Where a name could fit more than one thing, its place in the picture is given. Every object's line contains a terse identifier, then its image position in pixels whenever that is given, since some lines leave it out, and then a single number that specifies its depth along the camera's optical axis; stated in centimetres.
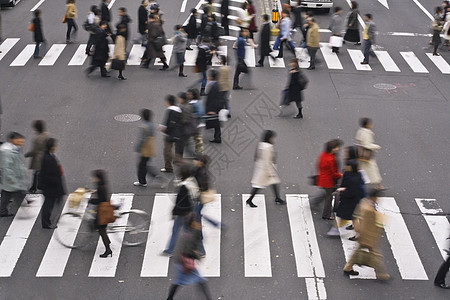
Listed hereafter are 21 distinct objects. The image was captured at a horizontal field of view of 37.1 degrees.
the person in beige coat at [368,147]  1351
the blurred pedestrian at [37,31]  2216
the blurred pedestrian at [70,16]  2342
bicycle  1227
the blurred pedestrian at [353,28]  2377
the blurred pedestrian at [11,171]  1280
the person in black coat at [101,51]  2034
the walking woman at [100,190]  1128
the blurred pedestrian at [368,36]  2219
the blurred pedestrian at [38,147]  1355
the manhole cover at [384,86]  2066
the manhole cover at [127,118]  1784
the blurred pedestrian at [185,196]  1148
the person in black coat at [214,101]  1641
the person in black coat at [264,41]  2141
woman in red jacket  1270
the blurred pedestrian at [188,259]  982
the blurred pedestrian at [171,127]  1445
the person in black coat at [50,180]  1232
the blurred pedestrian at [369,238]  1097
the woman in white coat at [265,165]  1312
